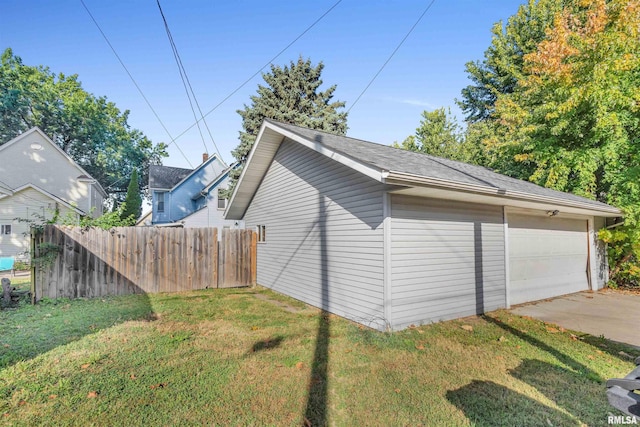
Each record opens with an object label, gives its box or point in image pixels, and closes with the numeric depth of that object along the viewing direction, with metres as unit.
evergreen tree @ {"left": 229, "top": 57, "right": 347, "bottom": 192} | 16.84
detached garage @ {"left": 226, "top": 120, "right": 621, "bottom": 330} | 5.18
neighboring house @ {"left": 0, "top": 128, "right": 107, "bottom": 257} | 15.95
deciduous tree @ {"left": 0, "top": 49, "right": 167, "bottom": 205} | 25.14
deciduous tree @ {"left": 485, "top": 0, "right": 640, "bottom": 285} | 9.10
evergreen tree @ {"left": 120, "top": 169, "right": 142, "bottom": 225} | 24.92
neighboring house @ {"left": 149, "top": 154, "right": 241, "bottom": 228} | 20.92
